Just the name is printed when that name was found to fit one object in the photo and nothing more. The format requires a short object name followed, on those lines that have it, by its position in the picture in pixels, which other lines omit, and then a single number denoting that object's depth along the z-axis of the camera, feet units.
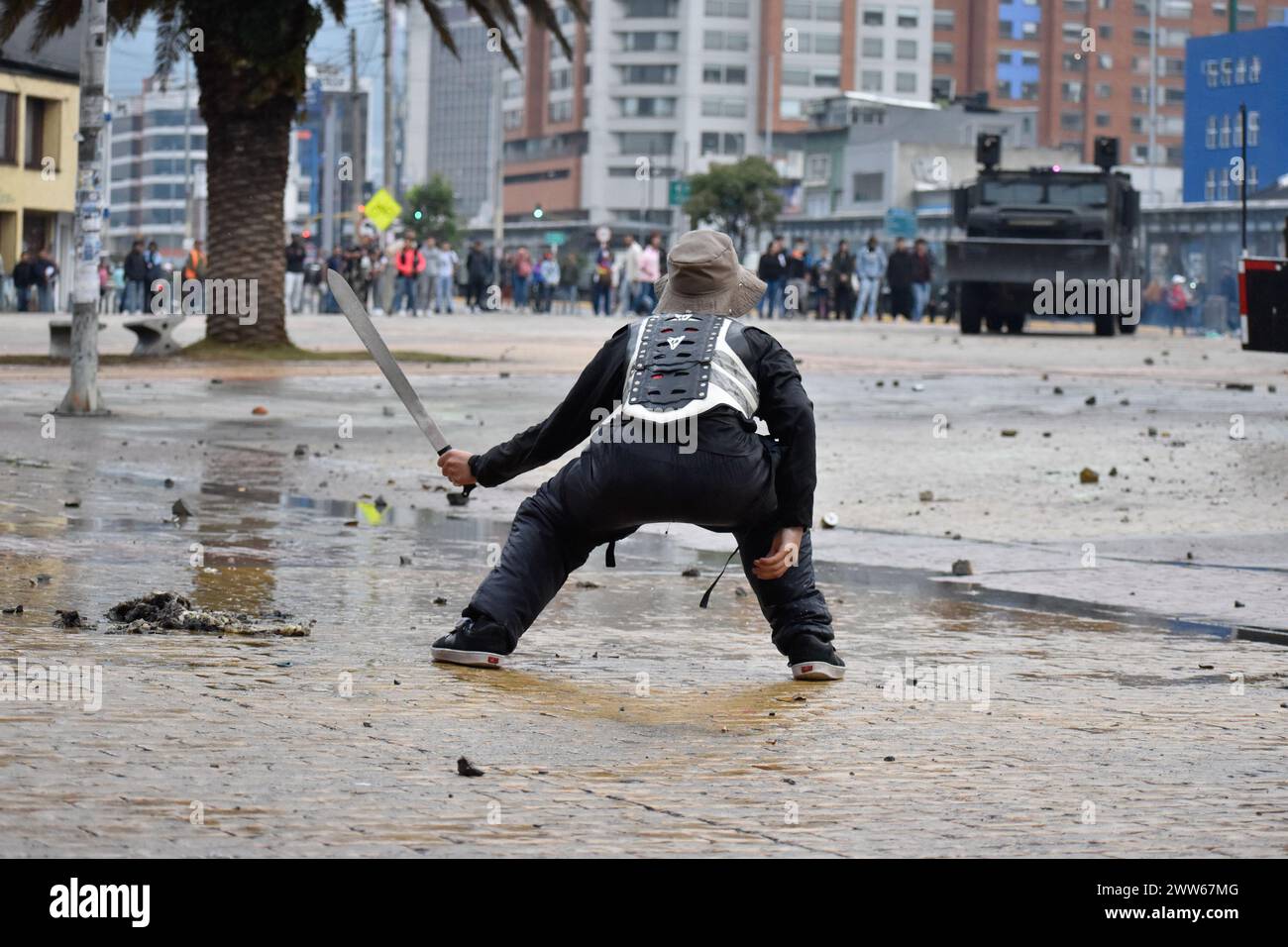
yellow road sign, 160.45
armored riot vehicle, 117.70
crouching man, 20.12
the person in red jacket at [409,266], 146.00
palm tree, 74.95
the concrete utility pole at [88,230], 50.01
